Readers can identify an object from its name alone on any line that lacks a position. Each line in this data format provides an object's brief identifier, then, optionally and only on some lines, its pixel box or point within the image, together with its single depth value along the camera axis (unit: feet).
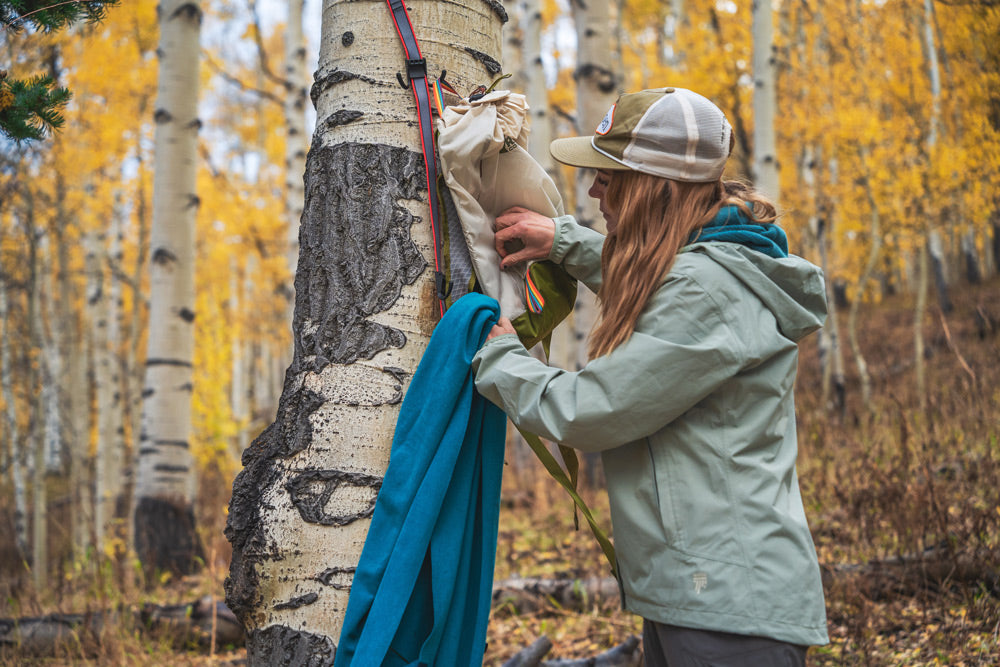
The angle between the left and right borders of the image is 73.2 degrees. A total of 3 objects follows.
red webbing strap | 5.45
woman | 4.35
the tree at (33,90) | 7.32
